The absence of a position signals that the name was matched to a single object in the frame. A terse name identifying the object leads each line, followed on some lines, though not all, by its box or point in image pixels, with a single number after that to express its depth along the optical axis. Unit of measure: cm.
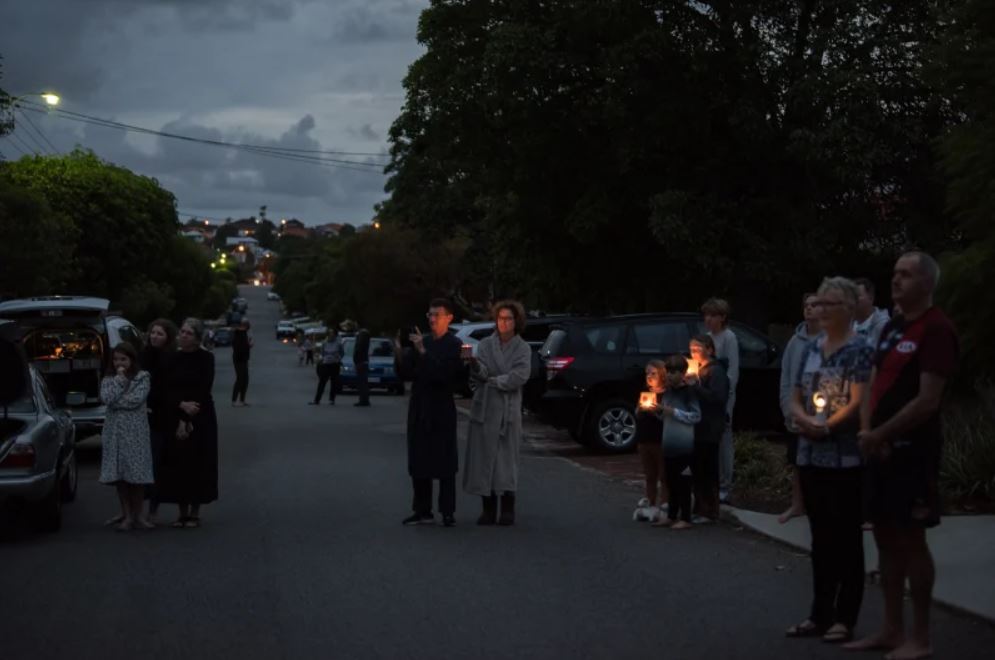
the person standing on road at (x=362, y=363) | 3234
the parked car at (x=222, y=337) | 11485
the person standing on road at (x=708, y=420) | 1244
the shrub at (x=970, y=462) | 1277
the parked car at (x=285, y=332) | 14162
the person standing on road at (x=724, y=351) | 1327
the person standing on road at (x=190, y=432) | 1248
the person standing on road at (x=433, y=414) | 1245
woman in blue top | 755
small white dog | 1266
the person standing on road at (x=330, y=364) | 3381
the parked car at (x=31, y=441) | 1151
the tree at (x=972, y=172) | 1372
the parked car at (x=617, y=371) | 1952
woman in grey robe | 1255
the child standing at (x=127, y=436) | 1232
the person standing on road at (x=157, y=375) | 1267
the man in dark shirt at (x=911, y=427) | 698
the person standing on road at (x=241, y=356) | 3152
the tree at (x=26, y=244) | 3322
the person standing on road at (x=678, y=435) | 1223
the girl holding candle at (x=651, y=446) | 1262
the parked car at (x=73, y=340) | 1809
